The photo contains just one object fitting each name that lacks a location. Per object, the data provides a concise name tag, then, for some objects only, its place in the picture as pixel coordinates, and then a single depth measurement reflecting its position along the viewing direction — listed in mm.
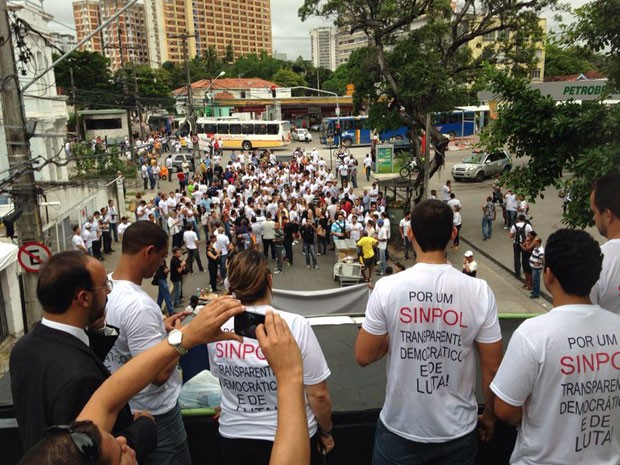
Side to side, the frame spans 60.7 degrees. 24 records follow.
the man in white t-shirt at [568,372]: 2299
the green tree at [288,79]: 94188
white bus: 45281
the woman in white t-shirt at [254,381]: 2496
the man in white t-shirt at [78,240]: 14375
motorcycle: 20117
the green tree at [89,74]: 60312
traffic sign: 8887
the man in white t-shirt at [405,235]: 15871
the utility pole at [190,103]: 31986
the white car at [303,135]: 54188
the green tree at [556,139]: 6254
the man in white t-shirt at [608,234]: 3041
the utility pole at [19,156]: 8562
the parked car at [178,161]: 35509
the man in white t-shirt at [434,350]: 2623
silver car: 29000
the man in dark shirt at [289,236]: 15961
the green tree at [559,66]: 73062
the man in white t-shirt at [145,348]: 2934
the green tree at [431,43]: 17953
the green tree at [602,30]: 6285
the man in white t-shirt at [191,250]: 15055
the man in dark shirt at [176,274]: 12539
